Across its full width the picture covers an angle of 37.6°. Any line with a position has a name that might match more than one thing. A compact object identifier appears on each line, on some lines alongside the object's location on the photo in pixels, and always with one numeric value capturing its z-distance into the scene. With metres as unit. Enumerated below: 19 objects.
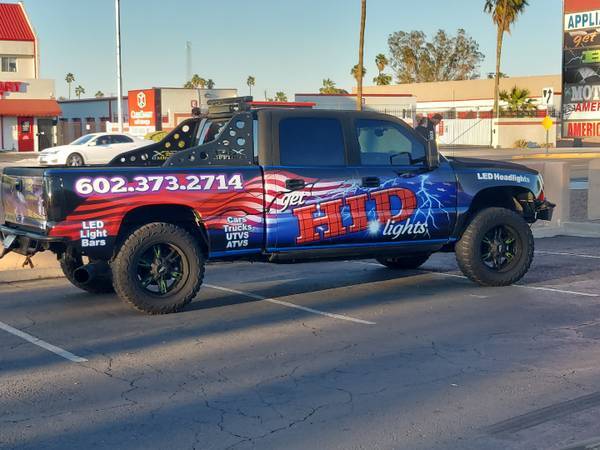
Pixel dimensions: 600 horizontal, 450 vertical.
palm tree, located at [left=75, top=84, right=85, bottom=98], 156.50
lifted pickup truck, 8.39
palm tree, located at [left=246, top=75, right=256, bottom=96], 147.12
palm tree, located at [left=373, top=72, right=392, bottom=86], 110.19
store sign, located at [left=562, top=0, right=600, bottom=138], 53.28
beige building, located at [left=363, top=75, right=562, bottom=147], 64.50
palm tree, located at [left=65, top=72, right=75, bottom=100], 149.38
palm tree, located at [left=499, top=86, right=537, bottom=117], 69.88
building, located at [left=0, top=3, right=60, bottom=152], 57.12
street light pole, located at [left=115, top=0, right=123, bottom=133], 38.41
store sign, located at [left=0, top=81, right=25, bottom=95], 56.88
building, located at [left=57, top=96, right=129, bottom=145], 68.38
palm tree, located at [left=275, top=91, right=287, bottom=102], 129.51
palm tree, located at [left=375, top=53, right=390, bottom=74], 111.06
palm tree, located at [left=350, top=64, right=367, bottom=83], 109.57
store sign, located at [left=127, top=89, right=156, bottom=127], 55.28
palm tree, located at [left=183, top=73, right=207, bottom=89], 126.56
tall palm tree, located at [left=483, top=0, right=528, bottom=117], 61.47
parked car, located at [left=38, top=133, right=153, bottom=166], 35.84
